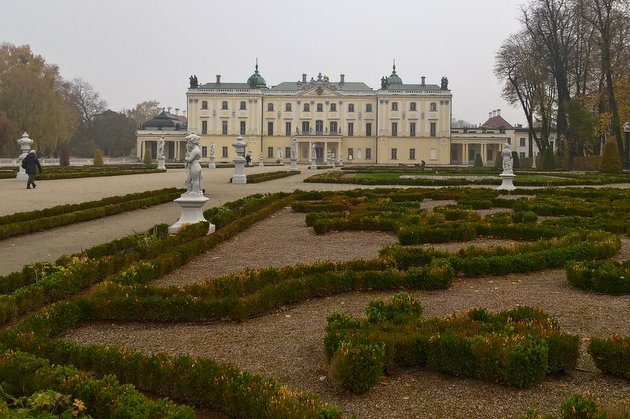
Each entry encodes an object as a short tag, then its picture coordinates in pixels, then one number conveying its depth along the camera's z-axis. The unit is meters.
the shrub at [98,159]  44.66
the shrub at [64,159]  42.06
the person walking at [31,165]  17.08
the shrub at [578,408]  2.53
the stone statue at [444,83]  69.00
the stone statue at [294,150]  36.06
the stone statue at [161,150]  34.97
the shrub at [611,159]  29.29
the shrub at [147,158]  50.53
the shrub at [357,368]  3.12
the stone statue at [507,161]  17.80
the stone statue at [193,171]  9.09
